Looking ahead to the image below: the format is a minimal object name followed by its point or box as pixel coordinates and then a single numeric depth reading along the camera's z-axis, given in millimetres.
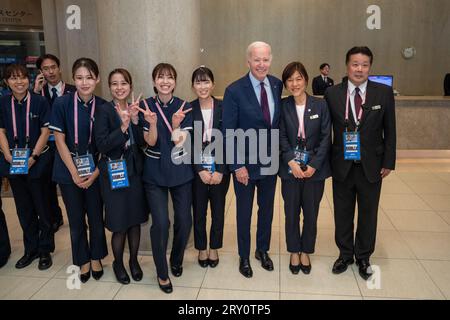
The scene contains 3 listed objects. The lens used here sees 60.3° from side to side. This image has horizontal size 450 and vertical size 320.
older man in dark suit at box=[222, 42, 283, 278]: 2967
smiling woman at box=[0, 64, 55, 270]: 3205
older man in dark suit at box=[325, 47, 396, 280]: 2980
